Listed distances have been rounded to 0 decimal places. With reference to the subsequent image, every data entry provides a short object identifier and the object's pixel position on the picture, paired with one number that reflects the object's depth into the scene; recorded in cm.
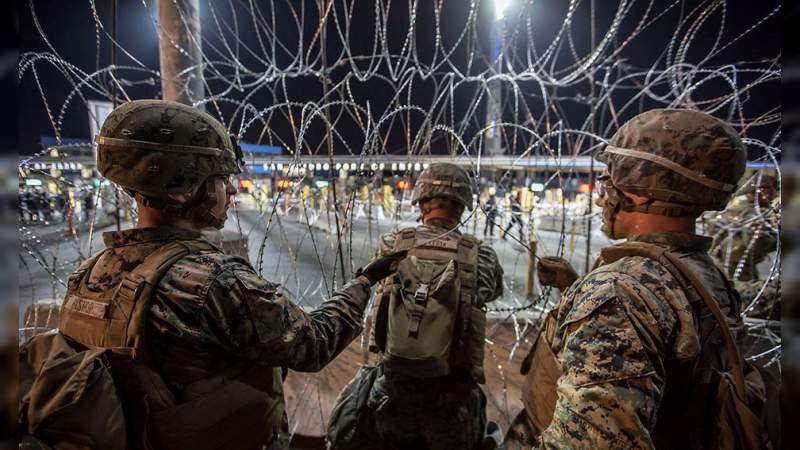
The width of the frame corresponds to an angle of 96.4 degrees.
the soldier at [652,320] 97
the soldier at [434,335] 215
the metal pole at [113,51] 179
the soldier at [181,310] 121
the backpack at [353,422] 251
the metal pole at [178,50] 350
